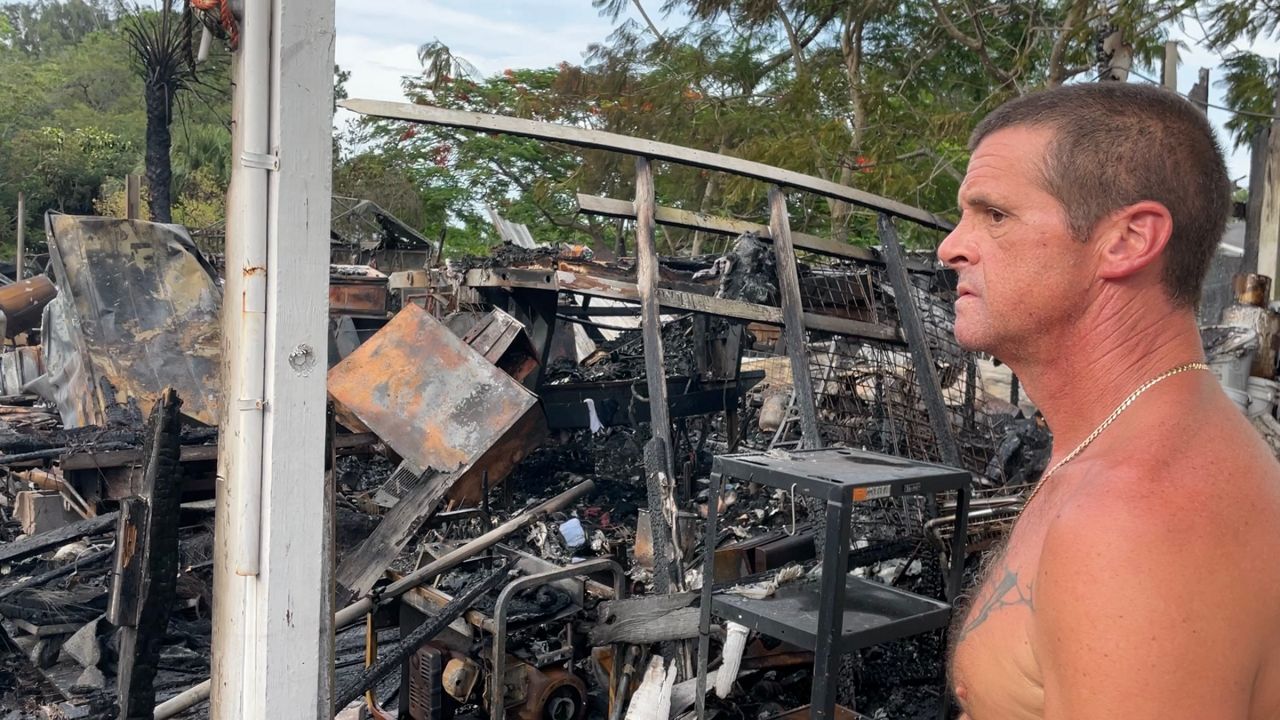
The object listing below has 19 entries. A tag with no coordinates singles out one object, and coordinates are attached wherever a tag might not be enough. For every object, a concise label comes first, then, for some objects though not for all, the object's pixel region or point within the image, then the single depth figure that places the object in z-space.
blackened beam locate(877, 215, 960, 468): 5.52
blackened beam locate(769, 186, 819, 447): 5.00
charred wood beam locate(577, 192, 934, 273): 4.98
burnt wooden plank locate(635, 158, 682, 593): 4.35
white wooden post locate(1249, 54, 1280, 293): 7.38
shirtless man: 1.08
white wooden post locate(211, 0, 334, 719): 2.04
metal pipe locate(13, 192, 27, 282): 19.59
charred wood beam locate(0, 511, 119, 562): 5.52
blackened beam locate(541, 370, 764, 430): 7.50
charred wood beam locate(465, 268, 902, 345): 4.95
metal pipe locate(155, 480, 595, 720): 4.59
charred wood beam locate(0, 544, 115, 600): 5.42
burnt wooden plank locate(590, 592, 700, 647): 4.05
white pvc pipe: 2.03
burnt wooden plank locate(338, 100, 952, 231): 3.83
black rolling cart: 3.02
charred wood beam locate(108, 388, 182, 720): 2.58
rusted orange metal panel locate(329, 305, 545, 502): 6.00
